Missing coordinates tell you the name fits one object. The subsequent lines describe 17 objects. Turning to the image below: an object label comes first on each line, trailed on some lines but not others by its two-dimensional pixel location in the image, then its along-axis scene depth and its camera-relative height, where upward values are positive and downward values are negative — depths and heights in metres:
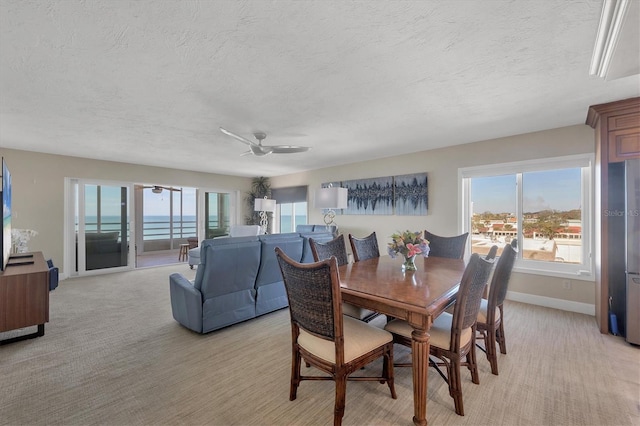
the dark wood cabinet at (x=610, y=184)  2.68 +0.31
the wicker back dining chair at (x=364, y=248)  2.93 -0.40
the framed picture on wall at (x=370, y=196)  5.26 +0.37
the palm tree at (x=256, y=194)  7.85 +0.57
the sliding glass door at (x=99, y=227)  5.29 -0.27
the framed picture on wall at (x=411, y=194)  4.73 +0.35
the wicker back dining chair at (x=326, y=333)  1.47 -0.76
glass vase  2.35 -0.46
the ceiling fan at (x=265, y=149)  3.43 +0.86
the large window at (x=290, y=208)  7.07 +0.16
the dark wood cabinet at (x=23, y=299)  2.48 -0.82
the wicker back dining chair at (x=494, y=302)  2.02 -0.70
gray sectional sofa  2.69 -0.77
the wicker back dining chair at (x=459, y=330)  1.62 -0.80
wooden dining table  1.49 -0.51
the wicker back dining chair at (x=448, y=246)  3.22 -0.41
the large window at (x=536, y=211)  3.44 +0.03
